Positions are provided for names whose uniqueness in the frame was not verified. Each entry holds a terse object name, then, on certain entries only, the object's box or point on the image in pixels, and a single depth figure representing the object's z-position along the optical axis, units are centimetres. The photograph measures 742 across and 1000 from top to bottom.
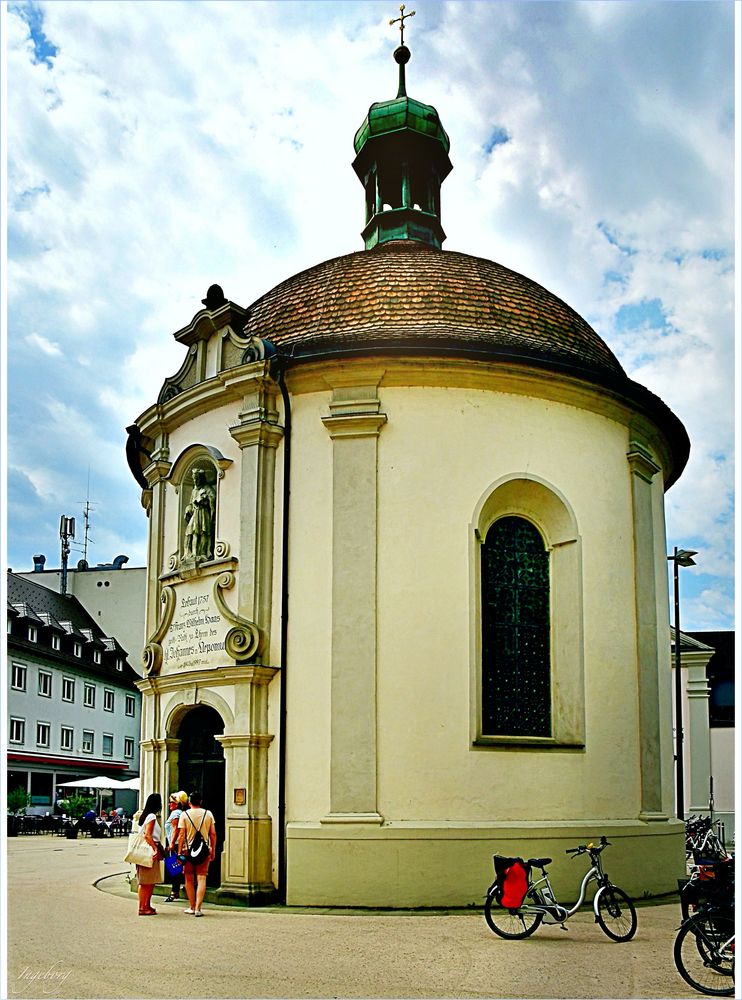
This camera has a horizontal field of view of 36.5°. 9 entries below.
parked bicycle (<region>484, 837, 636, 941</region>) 1177
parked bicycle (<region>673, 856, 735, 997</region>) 948
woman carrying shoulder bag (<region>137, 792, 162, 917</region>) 1426
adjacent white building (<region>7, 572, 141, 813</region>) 4584
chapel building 1527
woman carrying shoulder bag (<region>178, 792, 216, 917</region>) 1416
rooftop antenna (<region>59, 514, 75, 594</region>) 5747
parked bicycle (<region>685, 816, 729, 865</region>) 2139
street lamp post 2520
